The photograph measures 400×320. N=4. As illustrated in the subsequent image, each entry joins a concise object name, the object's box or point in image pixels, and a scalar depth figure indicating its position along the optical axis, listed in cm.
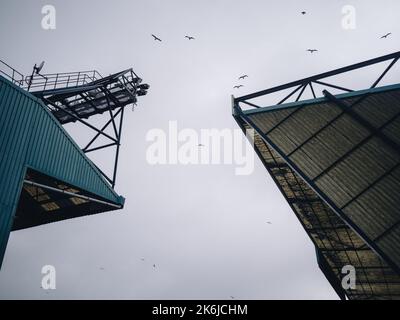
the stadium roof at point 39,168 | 1167
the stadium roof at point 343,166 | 995
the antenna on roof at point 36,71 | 1593
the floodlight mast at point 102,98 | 1788
